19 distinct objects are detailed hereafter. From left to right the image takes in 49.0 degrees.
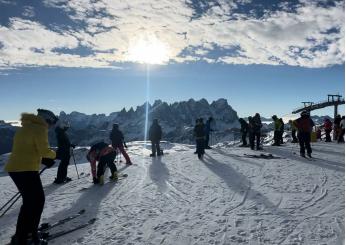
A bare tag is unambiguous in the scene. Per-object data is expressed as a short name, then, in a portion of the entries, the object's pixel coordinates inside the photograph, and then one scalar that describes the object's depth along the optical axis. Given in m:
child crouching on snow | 11.83
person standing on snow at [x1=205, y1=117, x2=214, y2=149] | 22.92
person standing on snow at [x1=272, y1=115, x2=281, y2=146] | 24.86
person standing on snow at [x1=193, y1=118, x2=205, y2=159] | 18.88
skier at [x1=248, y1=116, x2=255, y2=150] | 22.18
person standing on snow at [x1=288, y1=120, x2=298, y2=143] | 28.22
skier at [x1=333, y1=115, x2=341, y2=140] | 28.33
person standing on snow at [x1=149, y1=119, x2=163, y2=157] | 20.26
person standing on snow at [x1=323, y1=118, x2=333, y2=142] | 28.89
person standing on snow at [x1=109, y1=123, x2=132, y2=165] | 17.41
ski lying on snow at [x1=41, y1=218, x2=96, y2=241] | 6.45
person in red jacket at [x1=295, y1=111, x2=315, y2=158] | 16.27
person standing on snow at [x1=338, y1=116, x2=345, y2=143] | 26.45
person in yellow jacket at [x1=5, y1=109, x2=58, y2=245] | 5.72
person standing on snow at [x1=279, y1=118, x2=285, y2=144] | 24.92
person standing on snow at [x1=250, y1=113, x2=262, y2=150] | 21.81
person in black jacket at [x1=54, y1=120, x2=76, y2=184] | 13.00
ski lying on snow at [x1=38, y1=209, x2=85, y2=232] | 6.81
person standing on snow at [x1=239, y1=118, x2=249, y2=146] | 24.46
